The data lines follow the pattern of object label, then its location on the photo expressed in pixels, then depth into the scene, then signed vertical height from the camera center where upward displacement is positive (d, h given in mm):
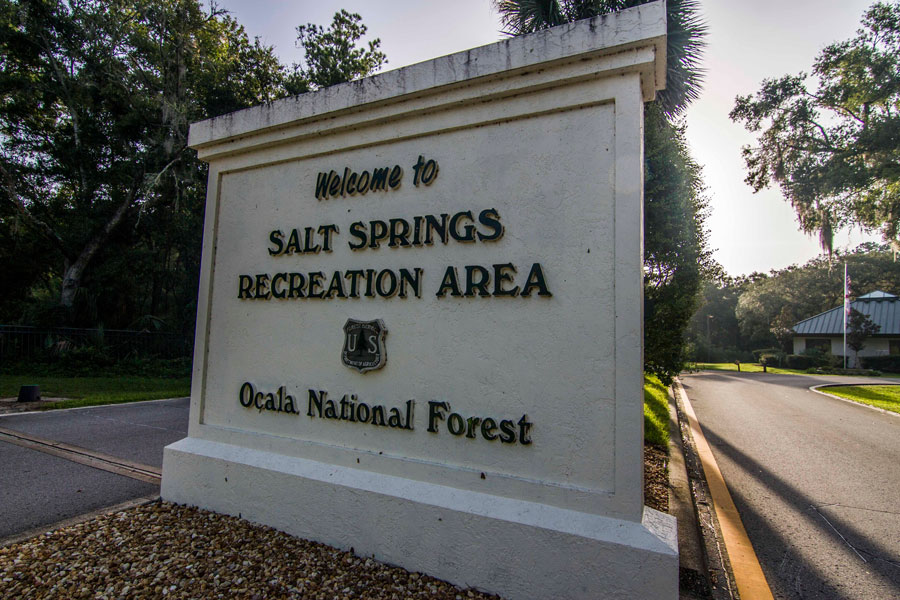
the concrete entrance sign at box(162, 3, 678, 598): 2852 +10
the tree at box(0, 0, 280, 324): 16234 +7777
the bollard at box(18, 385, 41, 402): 9117 -1562
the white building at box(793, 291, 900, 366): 37000 +1457
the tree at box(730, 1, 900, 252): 15320 +7477
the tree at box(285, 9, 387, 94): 18797 +11314
